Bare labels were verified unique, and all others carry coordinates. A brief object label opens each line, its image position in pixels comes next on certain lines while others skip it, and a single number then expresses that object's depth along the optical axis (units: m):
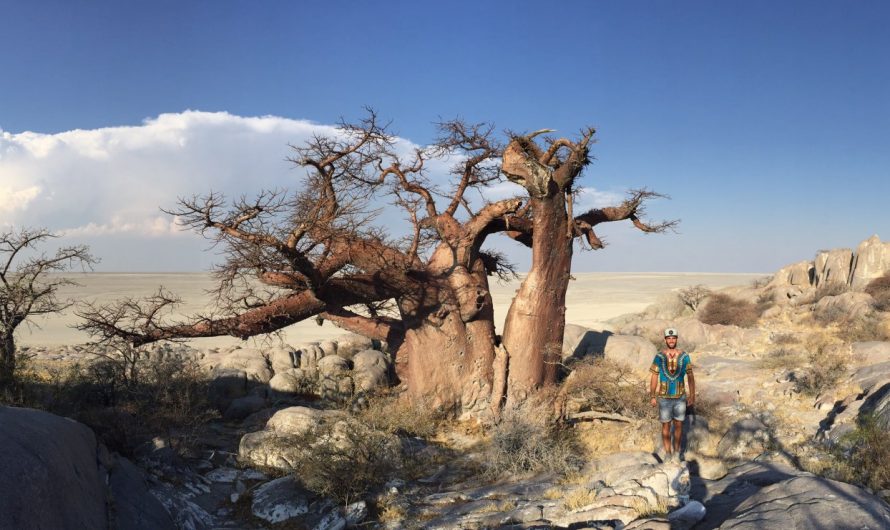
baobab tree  8.52
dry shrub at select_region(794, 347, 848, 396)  10.12
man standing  7.06
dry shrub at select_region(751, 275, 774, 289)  24.32
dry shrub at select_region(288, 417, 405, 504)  6.18
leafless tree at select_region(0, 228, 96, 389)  8.00
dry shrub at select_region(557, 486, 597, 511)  5.46
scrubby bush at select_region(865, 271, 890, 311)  15.90
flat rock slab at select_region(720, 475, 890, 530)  4.05
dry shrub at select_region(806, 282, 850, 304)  18.84
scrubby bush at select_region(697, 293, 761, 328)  18.61
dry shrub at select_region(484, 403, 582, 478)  7.38
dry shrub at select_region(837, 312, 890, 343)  13.23
